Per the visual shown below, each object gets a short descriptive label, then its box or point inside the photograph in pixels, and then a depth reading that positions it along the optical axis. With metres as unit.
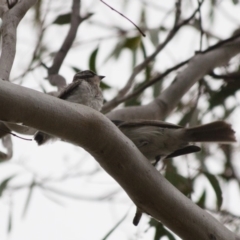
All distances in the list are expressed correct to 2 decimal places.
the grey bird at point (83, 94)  7.78
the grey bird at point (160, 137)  6.77
